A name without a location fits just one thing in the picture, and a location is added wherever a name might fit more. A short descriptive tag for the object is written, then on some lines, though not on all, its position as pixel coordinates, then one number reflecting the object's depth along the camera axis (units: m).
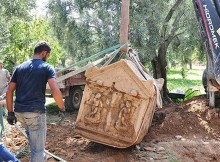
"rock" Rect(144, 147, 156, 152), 3.52
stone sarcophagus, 3.31
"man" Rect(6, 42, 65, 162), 2.52
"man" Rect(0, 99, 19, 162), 2.93
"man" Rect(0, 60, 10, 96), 5.49
